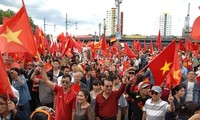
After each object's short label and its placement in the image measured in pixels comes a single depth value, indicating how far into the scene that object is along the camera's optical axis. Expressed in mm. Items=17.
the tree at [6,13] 59100
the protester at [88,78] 7199
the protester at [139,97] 5422
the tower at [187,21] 42531
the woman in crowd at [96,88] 5555
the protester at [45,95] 6426
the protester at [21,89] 5926
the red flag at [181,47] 16473
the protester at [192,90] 6641
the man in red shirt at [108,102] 4879
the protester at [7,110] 3189
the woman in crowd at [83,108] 4551
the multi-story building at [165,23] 125631
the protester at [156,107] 4668
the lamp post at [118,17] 18953
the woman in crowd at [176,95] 4836
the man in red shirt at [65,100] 4512
